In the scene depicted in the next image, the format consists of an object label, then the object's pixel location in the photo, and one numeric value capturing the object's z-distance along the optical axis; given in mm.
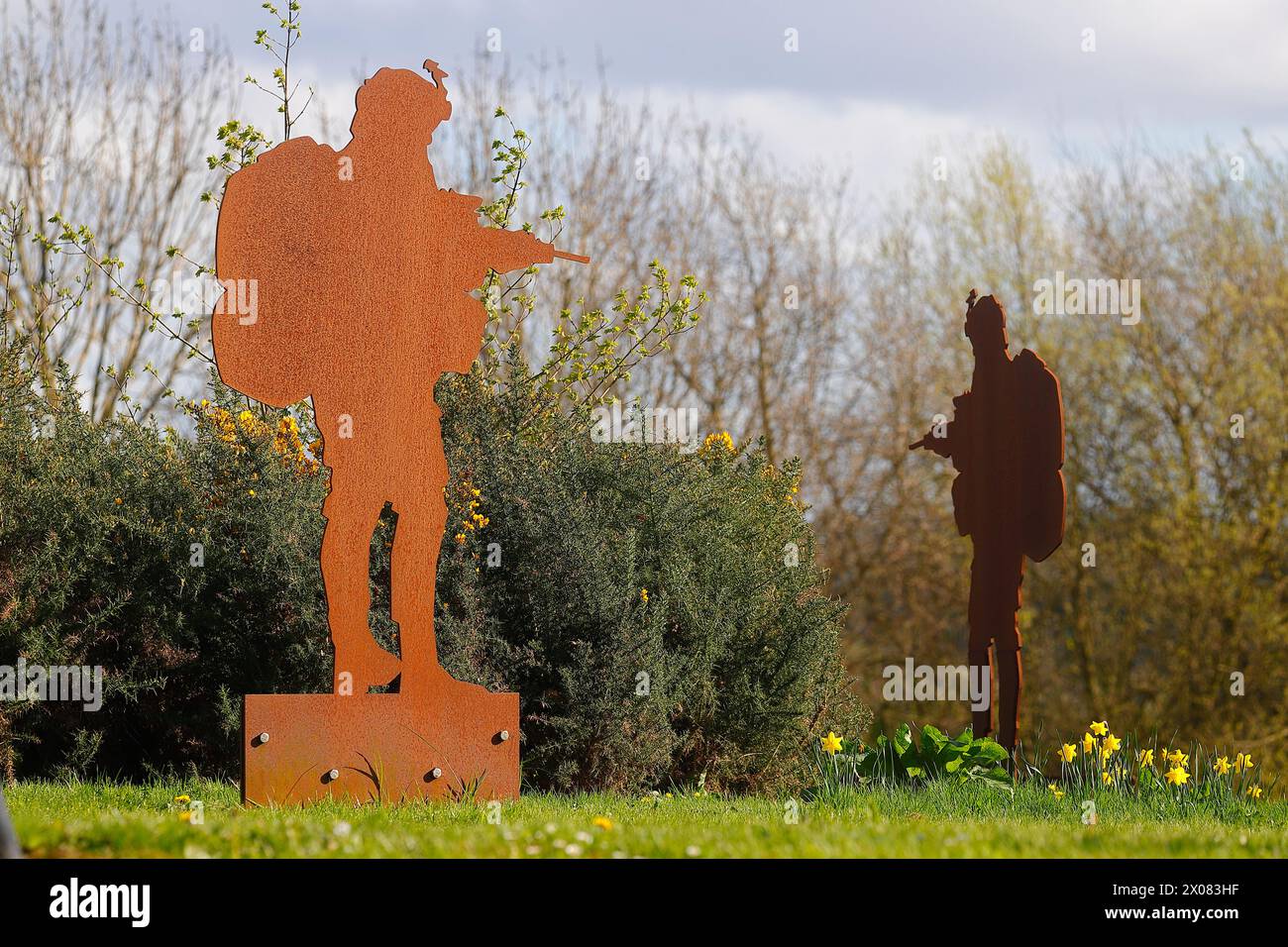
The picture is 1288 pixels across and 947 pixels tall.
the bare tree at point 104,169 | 15812
